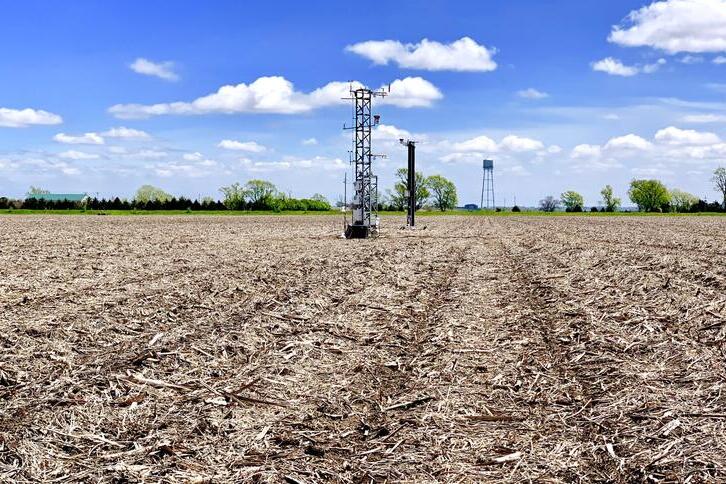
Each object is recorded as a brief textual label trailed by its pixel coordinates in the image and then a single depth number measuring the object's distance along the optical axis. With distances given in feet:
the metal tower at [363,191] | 116.67
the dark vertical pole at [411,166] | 149.28
